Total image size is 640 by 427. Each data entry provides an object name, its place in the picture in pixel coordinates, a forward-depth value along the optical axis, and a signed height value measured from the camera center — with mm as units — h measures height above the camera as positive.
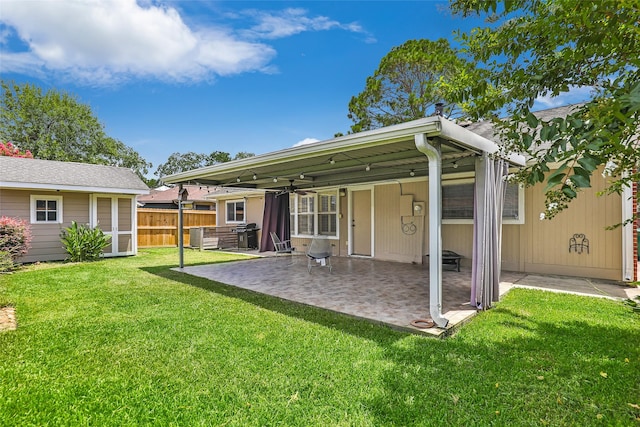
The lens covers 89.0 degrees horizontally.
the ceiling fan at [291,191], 10511 +870
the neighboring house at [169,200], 24688 +1231
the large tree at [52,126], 23359 +6779
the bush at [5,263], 6914 -1057
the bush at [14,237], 8182 -570
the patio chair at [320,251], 7586 -810
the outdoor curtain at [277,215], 11406 +36
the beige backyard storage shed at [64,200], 9406 +486
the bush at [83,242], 9633 -791
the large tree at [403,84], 16078 +7082
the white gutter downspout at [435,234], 3689 -193
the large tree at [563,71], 1325 +966
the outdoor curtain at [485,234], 4469 -239
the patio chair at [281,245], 9828 -910
